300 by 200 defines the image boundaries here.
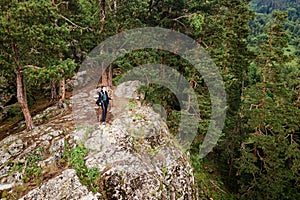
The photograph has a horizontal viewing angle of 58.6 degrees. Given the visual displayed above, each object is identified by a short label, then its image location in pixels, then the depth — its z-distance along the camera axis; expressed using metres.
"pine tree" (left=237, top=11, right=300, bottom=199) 20.09
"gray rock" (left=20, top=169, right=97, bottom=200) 9.12
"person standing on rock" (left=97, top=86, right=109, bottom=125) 11.31
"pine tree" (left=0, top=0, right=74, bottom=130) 10.90
